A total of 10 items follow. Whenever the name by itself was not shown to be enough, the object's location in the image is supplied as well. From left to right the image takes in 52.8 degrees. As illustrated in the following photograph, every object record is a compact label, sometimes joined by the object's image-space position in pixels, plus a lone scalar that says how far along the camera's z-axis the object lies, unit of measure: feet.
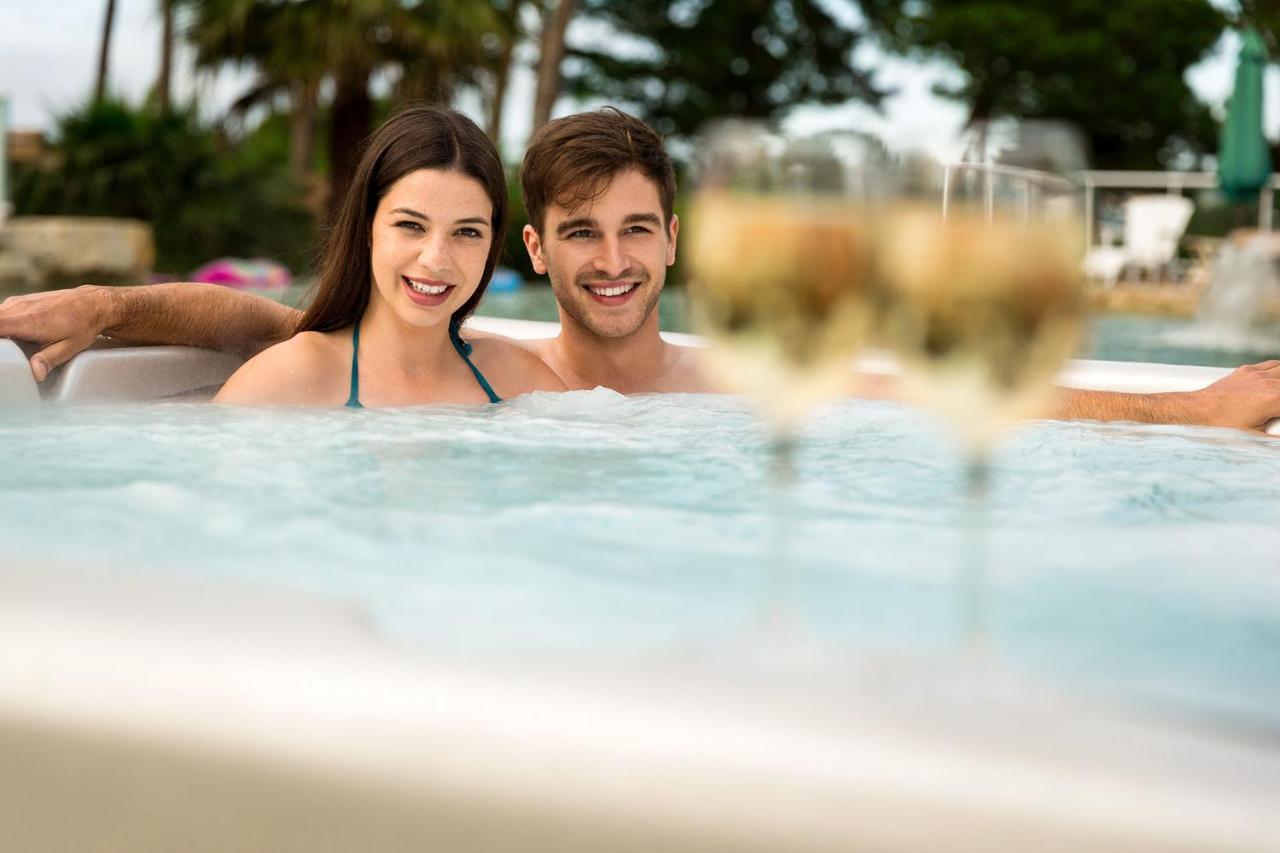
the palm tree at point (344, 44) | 40.40
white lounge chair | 35.37
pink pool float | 32.73
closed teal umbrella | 29.40
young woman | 7.70
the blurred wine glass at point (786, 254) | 2.29
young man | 8.19
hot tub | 1.89
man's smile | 8.91
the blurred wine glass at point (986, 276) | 2.20
